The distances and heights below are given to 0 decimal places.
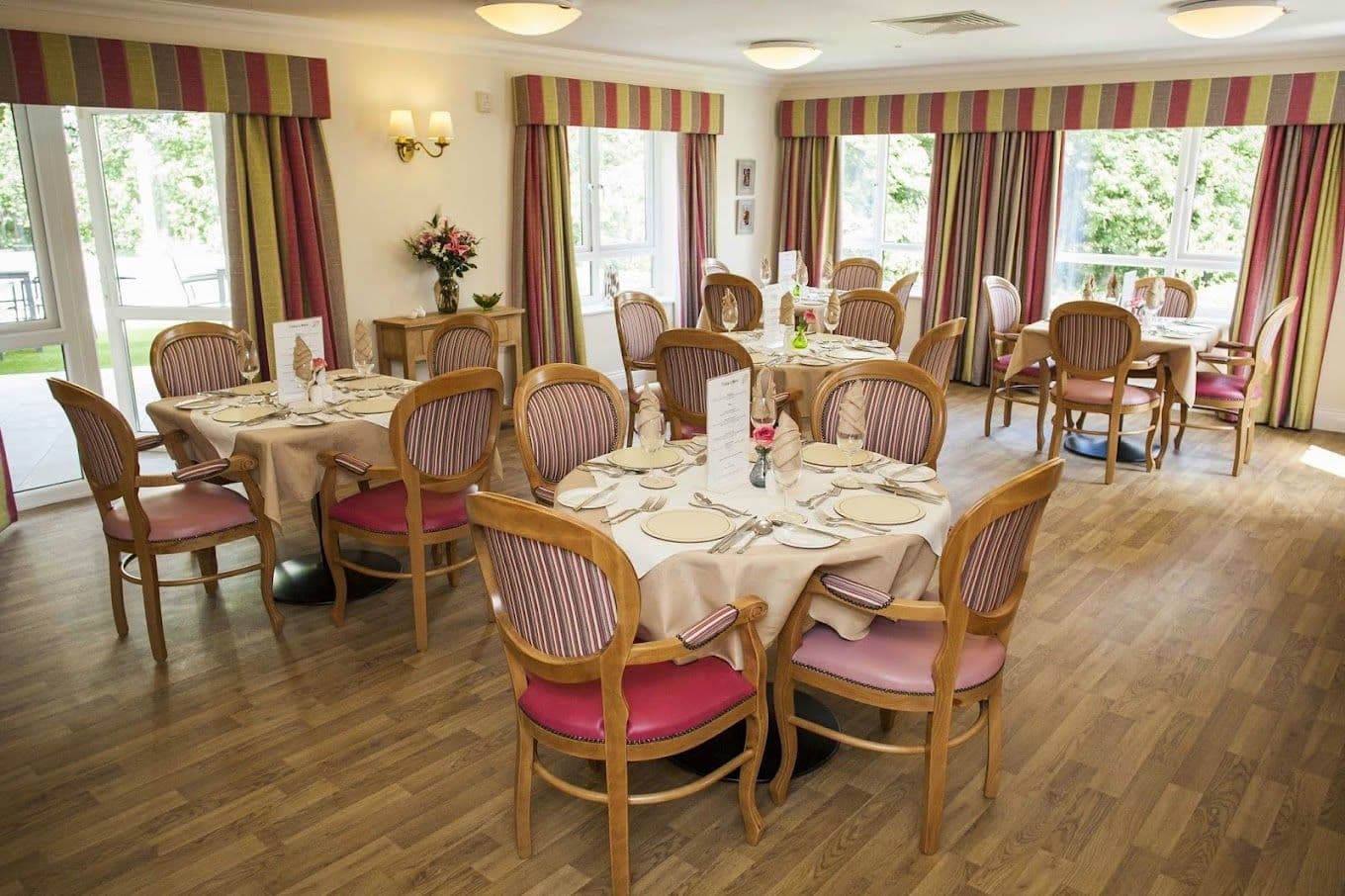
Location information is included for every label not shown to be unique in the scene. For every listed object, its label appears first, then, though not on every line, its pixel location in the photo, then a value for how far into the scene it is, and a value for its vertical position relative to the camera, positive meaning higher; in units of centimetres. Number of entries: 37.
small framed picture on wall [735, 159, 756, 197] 838 +36
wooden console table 581 -69
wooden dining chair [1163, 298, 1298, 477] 550 -94
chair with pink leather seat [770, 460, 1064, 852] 221 -105
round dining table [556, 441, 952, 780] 237 -81
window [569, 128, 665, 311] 743 +9
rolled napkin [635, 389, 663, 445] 306 -61
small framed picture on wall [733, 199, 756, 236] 849 +2
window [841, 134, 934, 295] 834 +18
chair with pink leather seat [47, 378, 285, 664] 328 -100
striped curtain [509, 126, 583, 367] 656 -14
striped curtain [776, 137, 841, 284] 851 +21
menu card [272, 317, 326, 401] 380 -48
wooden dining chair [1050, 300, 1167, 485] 528 -79
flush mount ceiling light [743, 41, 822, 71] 595 +99
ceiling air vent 518 +104
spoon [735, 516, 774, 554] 249 -77
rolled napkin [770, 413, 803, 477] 262 -60
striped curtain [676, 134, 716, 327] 782 +11
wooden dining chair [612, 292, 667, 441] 563 -60
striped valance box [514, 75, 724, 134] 643 +79
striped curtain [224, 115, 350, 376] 516 -3
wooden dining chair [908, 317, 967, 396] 431 -57
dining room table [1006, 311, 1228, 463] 546 -73
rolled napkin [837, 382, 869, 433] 295 -56
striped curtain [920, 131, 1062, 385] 743 -3
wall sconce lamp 567 +51
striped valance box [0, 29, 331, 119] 436 +68
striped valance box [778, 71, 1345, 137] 618 +78
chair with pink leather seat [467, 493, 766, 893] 204 -97
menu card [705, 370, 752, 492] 271 -57
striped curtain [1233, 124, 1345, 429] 623 -21
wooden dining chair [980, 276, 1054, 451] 621 -82
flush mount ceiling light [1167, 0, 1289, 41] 436 +89
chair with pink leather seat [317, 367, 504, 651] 338 -88
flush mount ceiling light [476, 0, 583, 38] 423 +87
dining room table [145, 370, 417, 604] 349 -76
